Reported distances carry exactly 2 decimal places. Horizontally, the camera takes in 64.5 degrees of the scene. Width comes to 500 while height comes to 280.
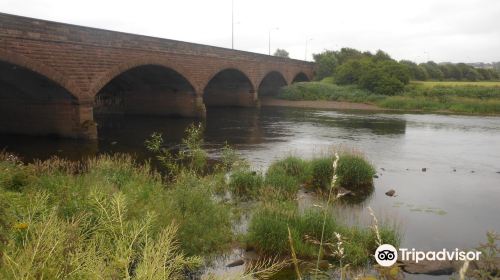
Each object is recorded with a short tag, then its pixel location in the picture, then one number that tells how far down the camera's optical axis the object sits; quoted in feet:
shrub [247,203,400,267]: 23.43
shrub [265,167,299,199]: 35.70
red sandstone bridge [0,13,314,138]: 55.67
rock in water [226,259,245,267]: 22.61
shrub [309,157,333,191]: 40.23
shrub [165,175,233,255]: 22.16
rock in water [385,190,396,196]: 37.83
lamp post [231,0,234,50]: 152.64
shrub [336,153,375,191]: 40.45
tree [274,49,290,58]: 415.85
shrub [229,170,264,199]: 35.79
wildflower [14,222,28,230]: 12.88
